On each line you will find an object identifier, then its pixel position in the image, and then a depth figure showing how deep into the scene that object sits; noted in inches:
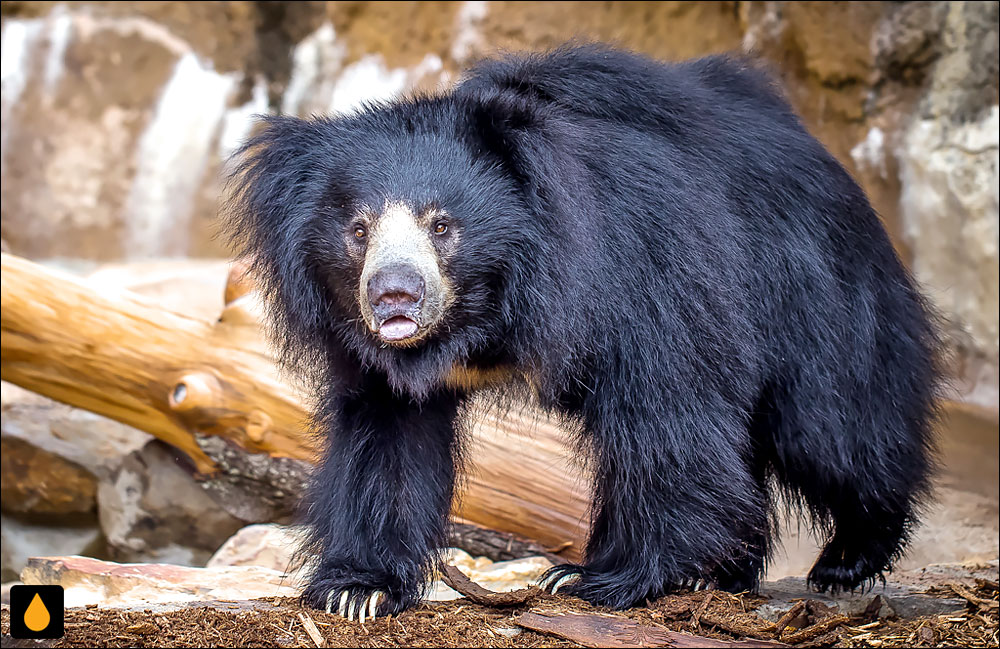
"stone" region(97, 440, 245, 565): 468.4
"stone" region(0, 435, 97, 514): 508.4
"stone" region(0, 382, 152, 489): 509.4
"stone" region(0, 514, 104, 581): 510.6
